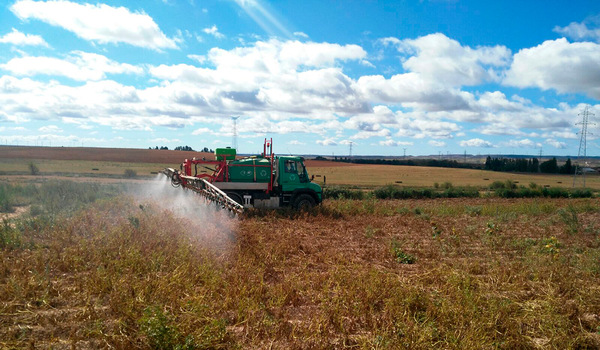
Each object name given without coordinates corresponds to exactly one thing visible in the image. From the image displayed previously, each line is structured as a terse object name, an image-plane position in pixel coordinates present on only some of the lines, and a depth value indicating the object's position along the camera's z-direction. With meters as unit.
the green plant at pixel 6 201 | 14.30
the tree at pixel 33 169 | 38.03
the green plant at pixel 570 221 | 13.40
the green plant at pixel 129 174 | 42.94
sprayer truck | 16.83
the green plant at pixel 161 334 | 4.73
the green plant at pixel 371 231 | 11.93
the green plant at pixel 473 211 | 18.65
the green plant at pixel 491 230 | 12.38
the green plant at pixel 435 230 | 12.43
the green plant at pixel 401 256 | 9.22
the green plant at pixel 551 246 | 10.03
